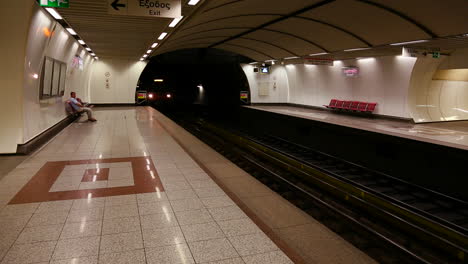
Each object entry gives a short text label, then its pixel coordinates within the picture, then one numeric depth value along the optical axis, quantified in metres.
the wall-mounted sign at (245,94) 25.23
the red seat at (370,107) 16.59
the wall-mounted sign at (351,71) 17.33
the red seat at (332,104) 19.39
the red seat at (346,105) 18.24
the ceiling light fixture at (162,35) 11.24
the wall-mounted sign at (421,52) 12.70
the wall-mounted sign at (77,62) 14.26
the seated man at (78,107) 14.10
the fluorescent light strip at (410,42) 10.89
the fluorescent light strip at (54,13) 7.61
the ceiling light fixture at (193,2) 7.03
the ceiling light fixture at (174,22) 8.59
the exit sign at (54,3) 6.40
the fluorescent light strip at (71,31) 10.91
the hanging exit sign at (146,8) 6.54
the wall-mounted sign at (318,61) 17.47
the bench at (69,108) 13.76
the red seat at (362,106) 17.11
